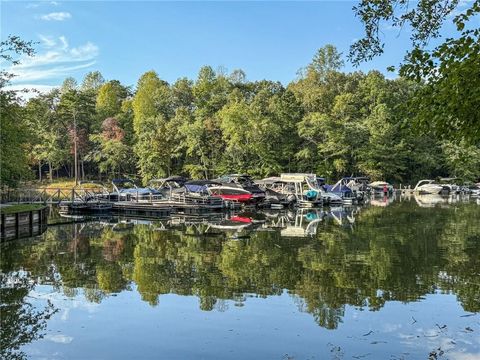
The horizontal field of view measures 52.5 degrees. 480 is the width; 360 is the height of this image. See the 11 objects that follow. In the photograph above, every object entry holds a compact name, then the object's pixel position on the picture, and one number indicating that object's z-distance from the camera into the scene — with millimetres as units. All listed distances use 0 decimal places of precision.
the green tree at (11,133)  26812
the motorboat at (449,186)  63594
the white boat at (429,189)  61062
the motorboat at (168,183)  48781
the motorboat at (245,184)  39562
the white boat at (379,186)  59156
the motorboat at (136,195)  38806
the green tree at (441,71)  6703
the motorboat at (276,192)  39844
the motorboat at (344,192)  45344
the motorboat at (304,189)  41403
